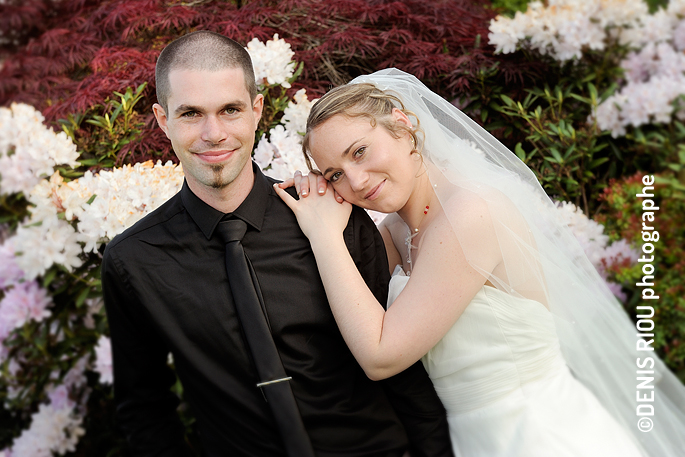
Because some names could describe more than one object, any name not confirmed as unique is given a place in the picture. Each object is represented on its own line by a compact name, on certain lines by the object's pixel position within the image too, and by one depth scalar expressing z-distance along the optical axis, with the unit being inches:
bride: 70.9
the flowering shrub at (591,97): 131.3
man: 70.6
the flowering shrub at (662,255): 124.4
